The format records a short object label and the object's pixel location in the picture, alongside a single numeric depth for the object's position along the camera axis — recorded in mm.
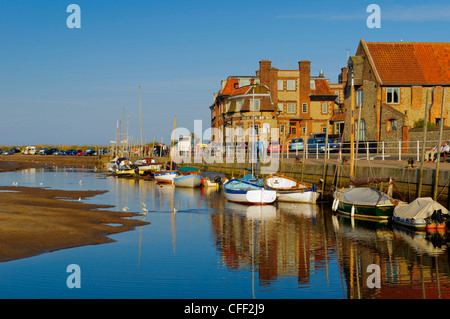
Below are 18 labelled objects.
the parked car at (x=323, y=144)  53981
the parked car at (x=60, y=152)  135700
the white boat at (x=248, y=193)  36000
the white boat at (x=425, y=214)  23547
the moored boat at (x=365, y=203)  27234
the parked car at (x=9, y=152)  134050
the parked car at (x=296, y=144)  60406
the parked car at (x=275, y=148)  55078
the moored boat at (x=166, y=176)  56359
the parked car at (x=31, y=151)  133000
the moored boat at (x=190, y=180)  51812
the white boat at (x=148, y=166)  70938
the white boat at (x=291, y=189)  35500
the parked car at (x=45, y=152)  133750
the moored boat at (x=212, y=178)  53000
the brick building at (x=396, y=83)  53188
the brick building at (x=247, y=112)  76438
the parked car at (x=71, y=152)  136500
